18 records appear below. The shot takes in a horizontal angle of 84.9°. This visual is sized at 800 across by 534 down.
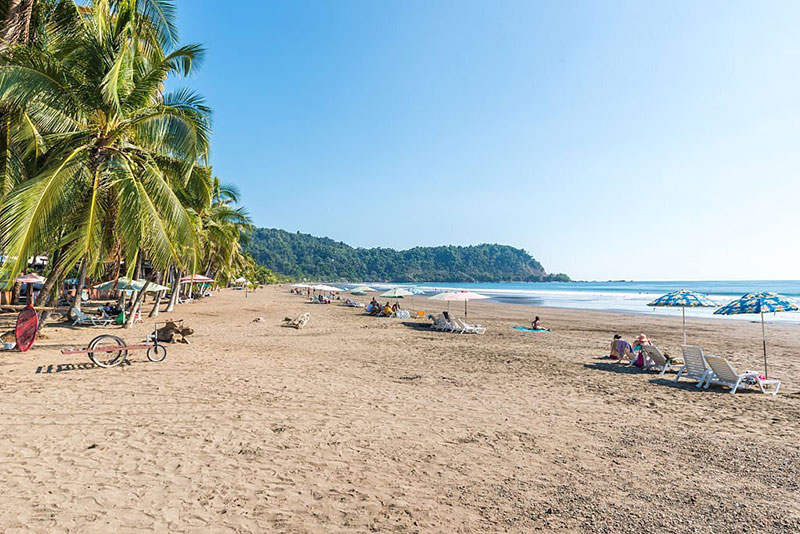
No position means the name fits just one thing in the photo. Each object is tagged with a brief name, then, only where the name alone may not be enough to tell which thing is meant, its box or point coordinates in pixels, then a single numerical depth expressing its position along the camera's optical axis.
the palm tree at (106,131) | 8.02
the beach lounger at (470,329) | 16.81
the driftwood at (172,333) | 11.33
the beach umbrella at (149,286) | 14.52
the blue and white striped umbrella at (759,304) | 8.16
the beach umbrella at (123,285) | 14.09
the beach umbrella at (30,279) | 16.72
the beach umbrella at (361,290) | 26.15
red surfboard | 9.60
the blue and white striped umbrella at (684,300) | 10.06
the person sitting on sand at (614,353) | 10.72
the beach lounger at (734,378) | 7.85
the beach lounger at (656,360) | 9.39
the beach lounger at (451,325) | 16.92
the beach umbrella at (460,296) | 18.66
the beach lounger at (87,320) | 15.23
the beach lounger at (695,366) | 8.27
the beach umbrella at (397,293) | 24.26
